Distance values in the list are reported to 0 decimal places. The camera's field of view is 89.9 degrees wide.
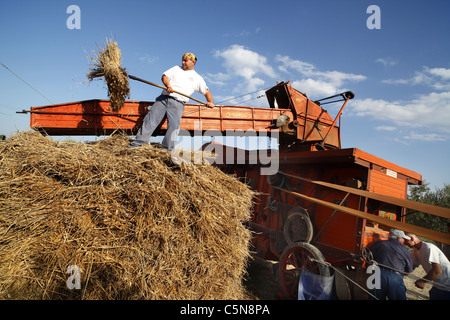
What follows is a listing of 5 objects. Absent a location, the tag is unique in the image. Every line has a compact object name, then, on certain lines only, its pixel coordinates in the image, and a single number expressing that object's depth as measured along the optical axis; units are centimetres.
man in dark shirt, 342
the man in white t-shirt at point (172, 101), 379
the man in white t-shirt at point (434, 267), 374
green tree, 1587
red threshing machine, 395
